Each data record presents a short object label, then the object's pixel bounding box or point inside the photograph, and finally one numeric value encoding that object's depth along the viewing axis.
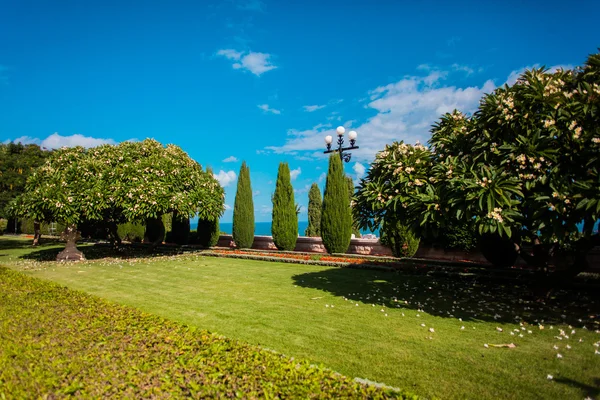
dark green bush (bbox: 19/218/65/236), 32.69
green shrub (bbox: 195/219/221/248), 20.62
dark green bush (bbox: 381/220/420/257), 15.11
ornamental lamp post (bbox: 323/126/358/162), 15.23
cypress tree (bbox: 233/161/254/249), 19.88
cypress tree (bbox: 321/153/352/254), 16.84
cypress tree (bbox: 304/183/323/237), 26.28
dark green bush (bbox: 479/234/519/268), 11.93
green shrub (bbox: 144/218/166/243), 21.86
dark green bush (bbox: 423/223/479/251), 14.26
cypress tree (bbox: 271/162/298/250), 18.72
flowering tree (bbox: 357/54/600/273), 5.21
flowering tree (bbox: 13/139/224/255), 12.91
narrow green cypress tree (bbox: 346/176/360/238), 26.53
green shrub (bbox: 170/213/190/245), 22.26
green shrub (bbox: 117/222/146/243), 23.65
